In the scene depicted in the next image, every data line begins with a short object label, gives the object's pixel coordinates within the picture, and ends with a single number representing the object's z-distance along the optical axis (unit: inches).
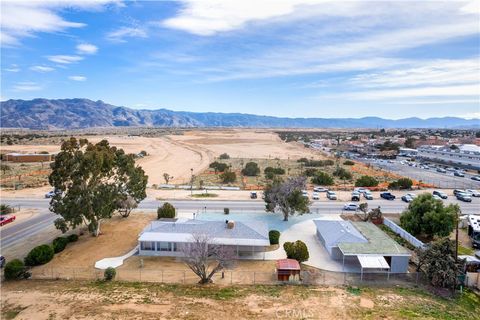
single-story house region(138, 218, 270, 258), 1339.8
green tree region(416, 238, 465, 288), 1104.2
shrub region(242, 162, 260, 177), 3125.0
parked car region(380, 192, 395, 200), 2281.0
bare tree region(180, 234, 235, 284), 1107.9
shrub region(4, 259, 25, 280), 1144.8
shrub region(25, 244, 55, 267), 1245.7
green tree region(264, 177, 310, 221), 1722.4
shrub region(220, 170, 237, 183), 2802.7
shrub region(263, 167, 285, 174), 3080.7
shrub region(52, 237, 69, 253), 1358.3
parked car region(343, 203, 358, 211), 2011.6
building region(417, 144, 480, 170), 3773.6
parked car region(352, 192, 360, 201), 2237.9
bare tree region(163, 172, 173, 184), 2721.2
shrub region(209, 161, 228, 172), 3325.3
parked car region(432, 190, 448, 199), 2282.2
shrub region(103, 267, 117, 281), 1130.0
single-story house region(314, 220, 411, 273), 1210.6
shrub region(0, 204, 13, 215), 1840.6
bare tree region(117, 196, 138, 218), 1762.8
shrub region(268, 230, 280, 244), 1448.1
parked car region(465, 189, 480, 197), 2383.5
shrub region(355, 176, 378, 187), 2654.0
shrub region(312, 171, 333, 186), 2733.8
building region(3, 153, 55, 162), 3784.5
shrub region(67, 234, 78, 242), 1467.8
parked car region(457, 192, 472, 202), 2223.2
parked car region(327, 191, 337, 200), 2260.0
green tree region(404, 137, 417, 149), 5700.8
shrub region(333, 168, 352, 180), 2979.8
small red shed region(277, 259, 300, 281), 1143.0
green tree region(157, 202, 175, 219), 1726.1
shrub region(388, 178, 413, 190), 2568.9
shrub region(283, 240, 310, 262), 1261.1
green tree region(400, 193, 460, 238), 1465.3
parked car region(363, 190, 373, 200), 2279.4
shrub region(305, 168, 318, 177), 3065.9
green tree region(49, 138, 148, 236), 1389.0
